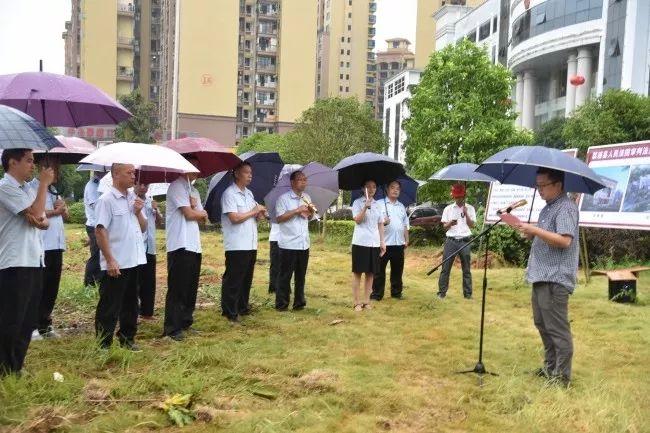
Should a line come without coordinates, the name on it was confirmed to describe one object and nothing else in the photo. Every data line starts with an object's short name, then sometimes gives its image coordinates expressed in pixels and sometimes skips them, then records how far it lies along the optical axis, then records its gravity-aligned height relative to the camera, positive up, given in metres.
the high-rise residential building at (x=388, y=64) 96.44 +20.30
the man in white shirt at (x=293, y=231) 7.06 -0.58
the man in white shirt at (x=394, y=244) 8.36 -0.81
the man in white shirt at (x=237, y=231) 6.29 -0.54
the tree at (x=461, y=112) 19.11 +2.53
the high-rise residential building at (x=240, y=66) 52.59 +11.05
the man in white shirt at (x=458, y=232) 8.29 -0.59
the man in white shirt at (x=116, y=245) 4.80 -0.57
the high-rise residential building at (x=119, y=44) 58.75 +13.63
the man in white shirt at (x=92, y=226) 7.77 -0.66
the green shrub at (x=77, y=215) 25.64 -1.70
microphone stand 4.82 -1.43
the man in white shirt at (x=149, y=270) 6.47 -1.01
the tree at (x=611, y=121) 14.74 +1.87
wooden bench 8.20 -1.26
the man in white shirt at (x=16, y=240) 4.02 -0.46
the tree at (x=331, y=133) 25.12 +2.22
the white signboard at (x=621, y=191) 8.28 +0.05
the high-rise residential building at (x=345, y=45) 88.88 +20.82
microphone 4.54 -0.12
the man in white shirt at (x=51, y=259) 5.54 -0.81
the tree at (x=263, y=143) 34.09 +2.42
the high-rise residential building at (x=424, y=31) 72.38 +18.99
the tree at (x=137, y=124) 37.03 +3.31
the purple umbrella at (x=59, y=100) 4.88 +0.63
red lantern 30.95 +5.86
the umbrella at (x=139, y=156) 4.59 +0.16
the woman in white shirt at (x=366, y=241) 7.30 -0.68
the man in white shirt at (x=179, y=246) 5.67 -0.64
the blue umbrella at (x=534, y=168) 4.37 +0.20
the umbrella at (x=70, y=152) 5.42 +0.22
